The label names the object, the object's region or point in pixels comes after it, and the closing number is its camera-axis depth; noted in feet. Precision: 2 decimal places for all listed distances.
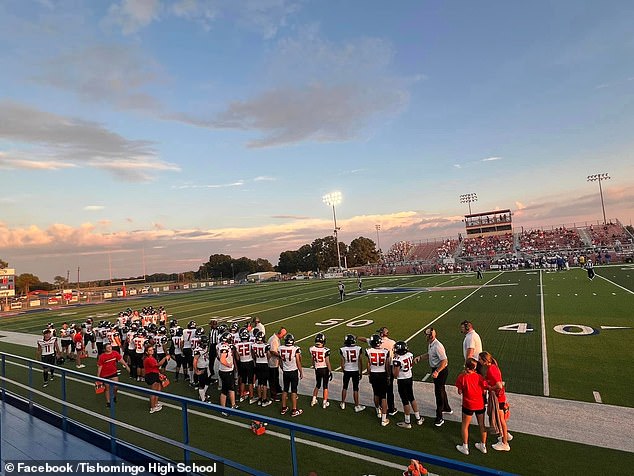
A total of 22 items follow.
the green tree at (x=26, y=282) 331.57
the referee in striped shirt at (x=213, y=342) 35.19
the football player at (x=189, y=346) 34.73
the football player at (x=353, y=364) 25.75
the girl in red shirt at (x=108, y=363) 28.48
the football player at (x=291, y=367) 26.13
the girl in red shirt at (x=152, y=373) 28.30
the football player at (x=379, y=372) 24.32
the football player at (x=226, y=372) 26.99
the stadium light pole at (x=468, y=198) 299.58
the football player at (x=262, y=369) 28.40
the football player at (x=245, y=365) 29.12
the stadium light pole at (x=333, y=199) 216.33
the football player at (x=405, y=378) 23.61
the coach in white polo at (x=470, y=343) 23.98
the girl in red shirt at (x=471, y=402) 19.99
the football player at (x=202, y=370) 29.43
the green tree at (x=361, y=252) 336.08
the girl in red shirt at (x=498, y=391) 20.20
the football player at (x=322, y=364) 26.73
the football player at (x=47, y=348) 39.04
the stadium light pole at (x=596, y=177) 233.60
